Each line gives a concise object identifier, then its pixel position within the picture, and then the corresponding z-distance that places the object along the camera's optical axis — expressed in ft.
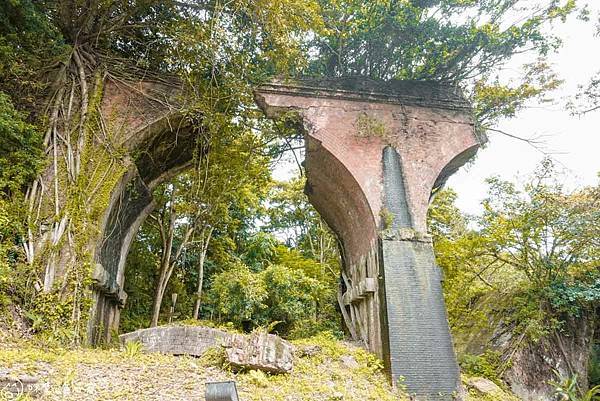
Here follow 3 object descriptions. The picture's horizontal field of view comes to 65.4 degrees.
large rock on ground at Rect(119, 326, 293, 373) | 17.60
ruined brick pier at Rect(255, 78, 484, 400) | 21.62
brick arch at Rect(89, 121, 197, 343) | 24.13
